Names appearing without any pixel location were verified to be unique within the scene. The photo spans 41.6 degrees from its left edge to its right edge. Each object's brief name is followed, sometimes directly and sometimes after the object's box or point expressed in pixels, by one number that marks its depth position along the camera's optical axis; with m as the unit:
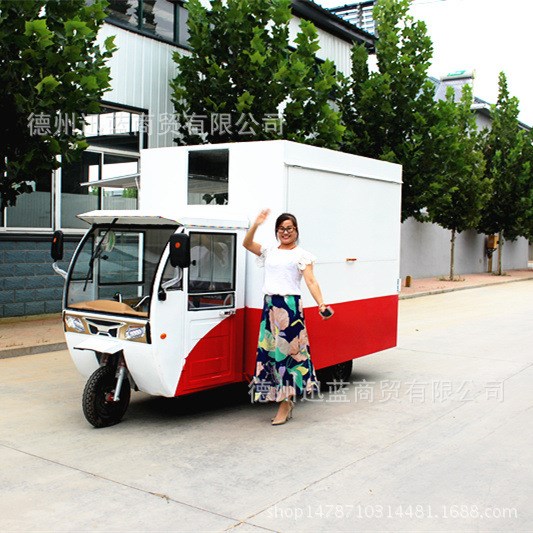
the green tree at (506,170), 30.77
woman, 6.34
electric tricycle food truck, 6.13
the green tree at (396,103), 19.42
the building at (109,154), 12.70
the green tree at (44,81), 10.02
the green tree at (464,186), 20.75
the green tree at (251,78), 14.11
